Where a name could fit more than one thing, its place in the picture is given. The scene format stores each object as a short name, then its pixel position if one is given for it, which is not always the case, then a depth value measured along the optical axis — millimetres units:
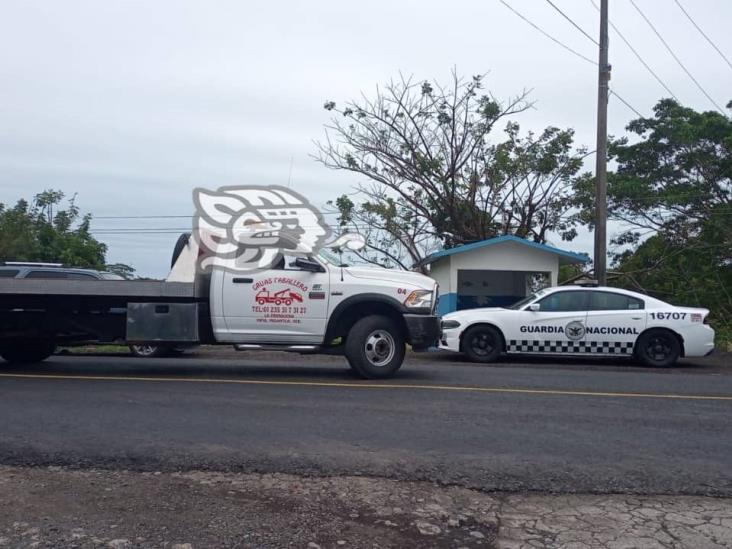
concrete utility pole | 17812
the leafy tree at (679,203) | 25062
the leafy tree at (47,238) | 22547
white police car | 14461
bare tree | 24484
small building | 18920
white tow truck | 10898
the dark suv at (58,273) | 13516
